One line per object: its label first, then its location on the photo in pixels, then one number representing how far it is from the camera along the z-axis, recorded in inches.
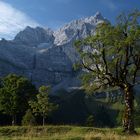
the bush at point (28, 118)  1715.9
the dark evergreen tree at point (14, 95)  1800.2
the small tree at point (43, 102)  1693.5
